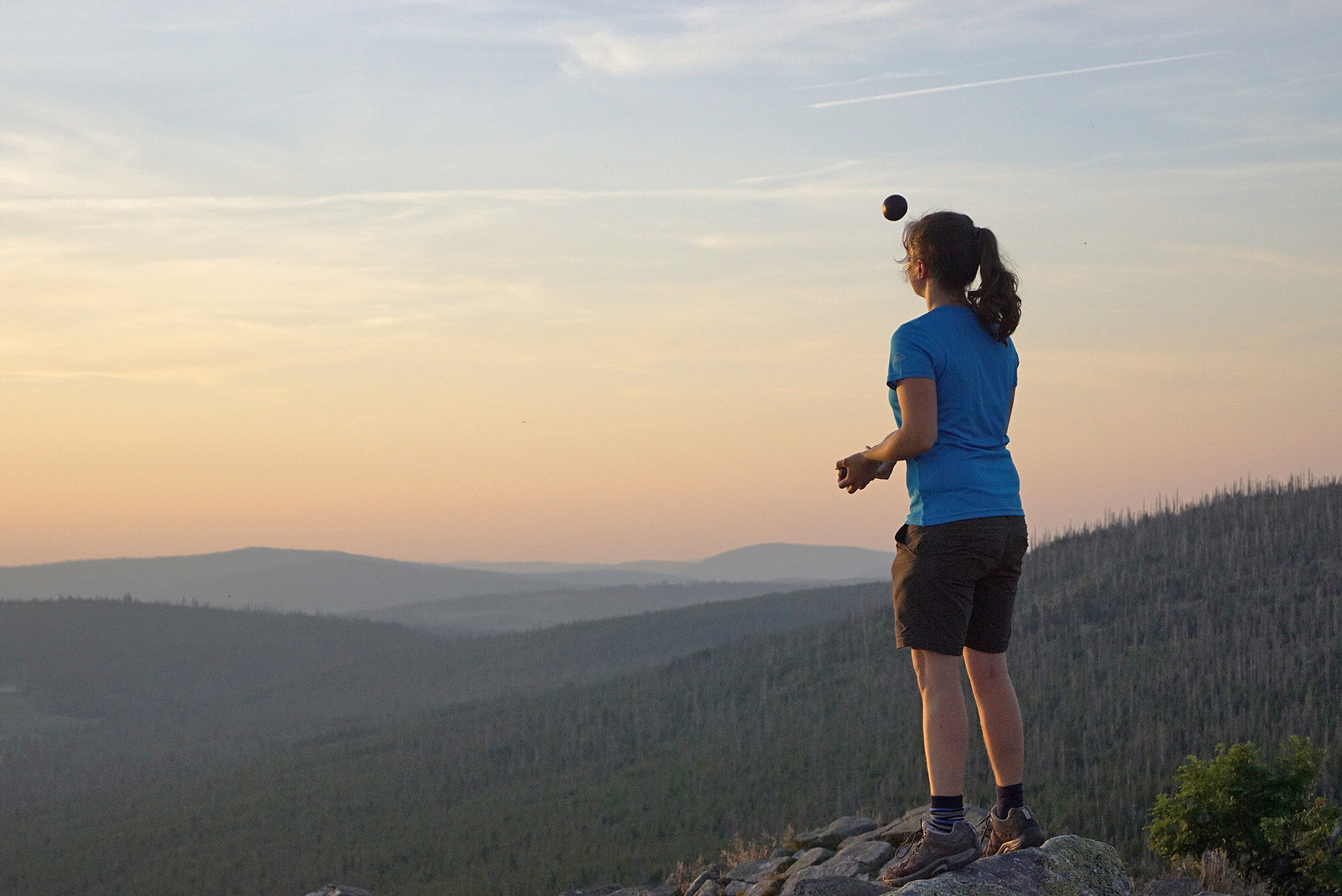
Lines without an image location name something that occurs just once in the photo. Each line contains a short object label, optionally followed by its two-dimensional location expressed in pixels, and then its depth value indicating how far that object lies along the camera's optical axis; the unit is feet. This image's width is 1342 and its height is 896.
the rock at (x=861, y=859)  21.65
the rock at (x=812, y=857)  24.36
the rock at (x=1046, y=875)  14.66
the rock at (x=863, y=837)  24.11
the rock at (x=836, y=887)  16.67
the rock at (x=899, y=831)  23.34
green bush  20.17
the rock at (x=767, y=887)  21.93
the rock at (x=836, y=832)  26.40
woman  15.11
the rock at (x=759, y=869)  24.94
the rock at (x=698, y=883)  25.84
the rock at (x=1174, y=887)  19.21
